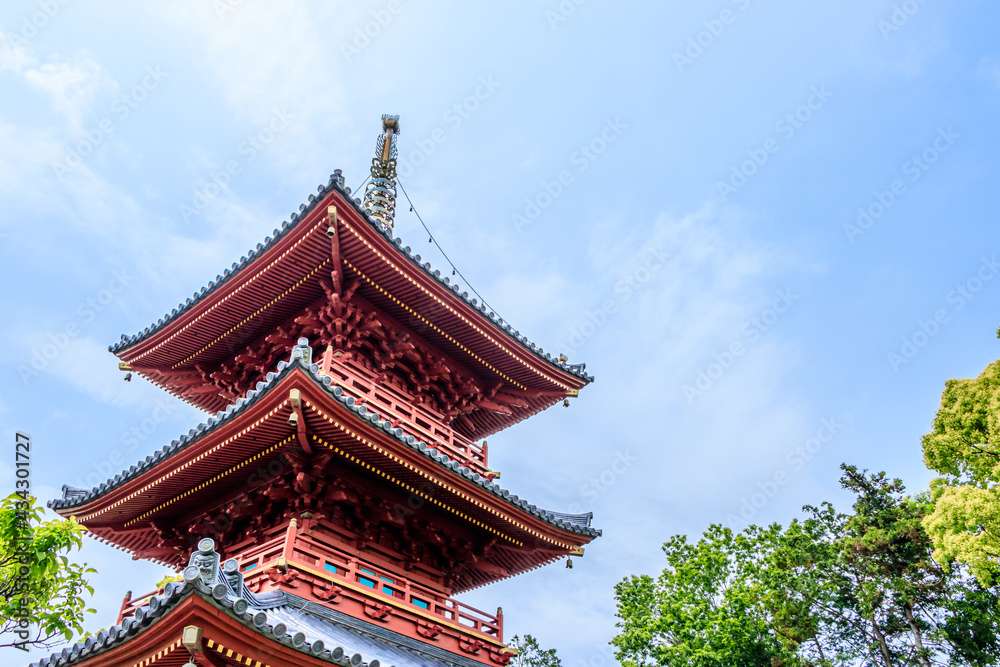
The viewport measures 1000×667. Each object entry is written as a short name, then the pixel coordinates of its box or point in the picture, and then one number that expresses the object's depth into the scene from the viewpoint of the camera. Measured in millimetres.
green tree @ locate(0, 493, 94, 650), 10492
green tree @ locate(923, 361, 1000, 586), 14609
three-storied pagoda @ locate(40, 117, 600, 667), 8109
